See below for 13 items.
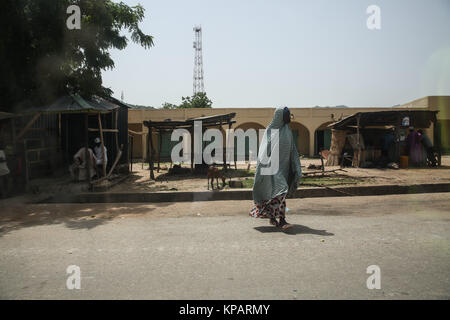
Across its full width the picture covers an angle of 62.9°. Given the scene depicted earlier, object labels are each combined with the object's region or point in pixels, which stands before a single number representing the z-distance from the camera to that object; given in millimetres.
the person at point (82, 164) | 11125
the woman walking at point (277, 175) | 5312
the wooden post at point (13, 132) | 9848
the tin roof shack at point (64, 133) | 10281
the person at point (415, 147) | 15885
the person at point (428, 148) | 15642
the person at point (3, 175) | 9195
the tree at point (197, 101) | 44750
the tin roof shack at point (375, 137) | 15586
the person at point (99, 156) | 11855
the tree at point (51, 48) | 10117
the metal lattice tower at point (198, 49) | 46969
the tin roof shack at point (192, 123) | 12855
